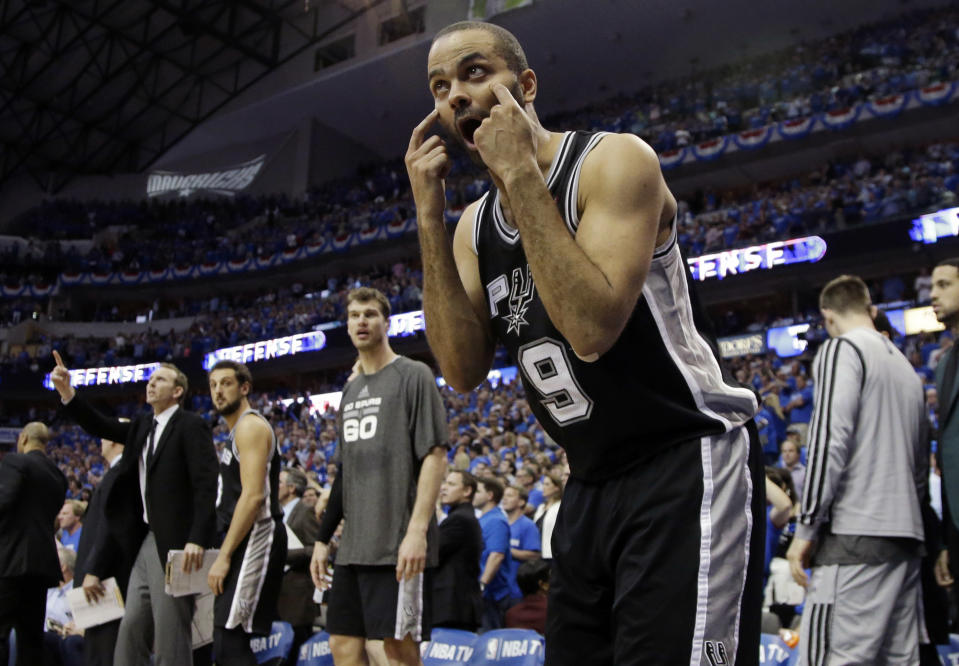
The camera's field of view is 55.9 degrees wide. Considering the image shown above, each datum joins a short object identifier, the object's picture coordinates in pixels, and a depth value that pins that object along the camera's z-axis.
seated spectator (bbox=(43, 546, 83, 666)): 6.91
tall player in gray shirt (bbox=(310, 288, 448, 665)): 3.78
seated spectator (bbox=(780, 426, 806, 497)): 6.88
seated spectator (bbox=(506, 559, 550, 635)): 5.93
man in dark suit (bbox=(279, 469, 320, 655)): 6.55
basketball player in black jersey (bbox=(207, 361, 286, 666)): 4.22
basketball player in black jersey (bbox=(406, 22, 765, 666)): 1.67
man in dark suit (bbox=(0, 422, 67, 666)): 5.54
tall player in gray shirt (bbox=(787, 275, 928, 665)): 3.11
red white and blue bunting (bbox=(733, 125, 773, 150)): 23.92
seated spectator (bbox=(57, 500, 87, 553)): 9.04
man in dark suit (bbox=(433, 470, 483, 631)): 5.79
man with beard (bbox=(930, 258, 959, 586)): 3.14
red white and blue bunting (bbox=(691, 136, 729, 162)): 24.59
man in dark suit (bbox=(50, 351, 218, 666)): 4.37
